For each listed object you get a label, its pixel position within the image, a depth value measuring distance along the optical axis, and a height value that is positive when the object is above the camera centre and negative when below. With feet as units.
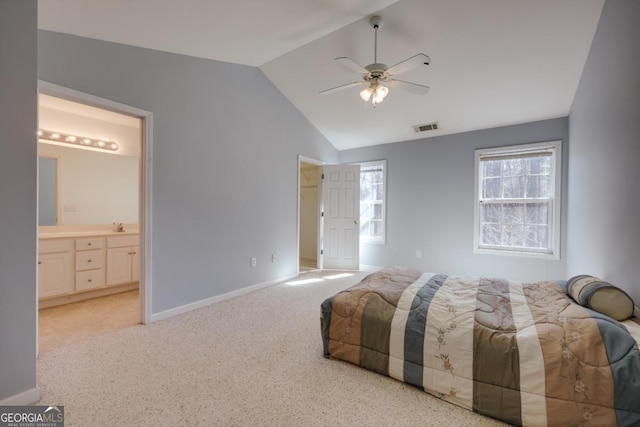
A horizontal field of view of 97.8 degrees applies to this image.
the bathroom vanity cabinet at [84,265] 10.46 -2.37
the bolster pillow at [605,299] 5.23 -1.67
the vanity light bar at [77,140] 11.44 +3.00
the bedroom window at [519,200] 12.48 +0.60
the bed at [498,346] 4.31 -2.48
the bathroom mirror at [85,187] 11.65 +0.97
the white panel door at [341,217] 17.16 -0.40
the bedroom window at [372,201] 17.19 +0.62
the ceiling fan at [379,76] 8.08 +4.17
